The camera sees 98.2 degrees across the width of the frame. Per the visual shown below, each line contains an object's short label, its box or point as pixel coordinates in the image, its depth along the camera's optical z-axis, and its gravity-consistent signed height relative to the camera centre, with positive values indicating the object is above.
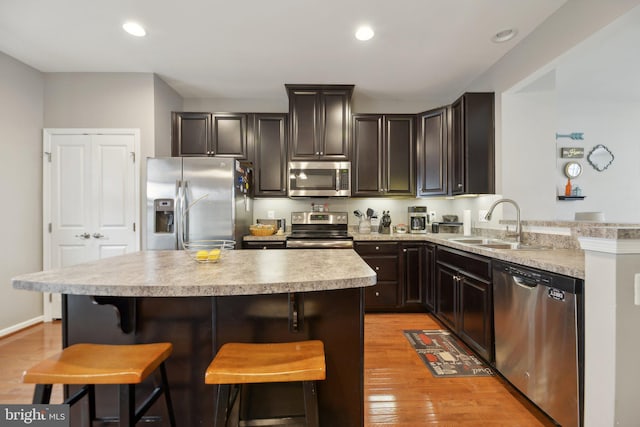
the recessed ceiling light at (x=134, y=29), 2.39 +1.64
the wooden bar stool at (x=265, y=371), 0.94 -0.54
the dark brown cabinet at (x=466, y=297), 2.14 -0.75
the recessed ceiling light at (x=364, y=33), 2.42 +1.62
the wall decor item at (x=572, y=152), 3.79 +0.83
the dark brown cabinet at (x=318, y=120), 3.50 +1.20
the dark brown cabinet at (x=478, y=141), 2.97 +0.78
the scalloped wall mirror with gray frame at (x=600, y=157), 3.80 +0.77
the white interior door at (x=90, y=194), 3.15 +0.24
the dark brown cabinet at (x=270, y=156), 3.67 +0.77
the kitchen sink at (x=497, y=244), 2.32 -0.29
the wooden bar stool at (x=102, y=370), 0.96 -0.56
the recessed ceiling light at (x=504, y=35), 2.43 +1.60
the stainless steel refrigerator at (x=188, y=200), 3.01 +0.16
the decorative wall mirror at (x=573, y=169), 3.78 +0.60
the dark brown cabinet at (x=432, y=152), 3.33 +0.78
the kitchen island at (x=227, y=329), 1.29 -0.55
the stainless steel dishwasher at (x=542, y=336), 1.41 -0.73
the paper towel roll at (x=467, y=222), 3.35 -0.10
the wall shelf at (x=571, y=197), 3.72 +0.22
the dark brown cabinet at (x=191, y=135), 3.64 +1.05
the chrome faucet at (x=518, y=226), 2.45 -0.12
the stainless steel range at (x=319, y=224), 3.69 -0.13
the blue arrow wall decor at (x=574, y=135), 3.79 +1.07
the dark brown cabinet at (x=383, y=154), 3.68 +0.79
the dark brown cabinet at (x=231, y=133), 3.66 +1.08
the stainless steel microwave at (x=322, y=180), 3.54 +0.43
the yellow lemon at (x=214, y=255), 1.47 -0.22
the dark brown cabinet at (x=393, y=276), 3.36 -0.76
